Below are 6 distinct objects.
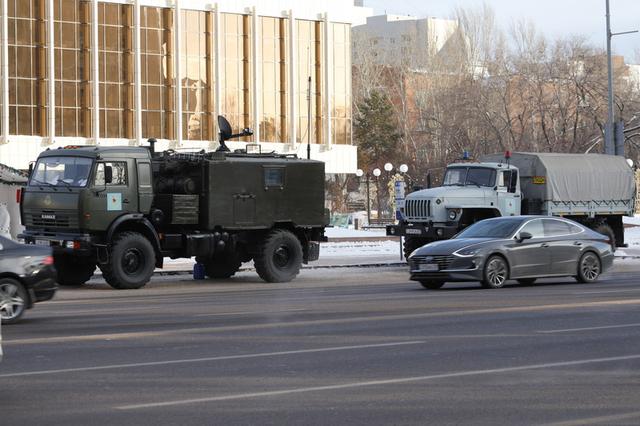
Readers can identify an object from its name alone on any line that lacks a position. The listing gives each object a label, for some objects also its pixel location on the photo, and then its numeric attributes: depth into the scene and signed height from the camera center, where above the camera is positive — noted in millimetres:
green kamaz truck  26609 -4
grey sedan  24516 -936
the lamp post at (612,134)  47688 +2614
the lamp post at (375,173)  72062 +1913
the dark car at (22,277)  17453 -890
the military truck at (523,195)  33312 +314
